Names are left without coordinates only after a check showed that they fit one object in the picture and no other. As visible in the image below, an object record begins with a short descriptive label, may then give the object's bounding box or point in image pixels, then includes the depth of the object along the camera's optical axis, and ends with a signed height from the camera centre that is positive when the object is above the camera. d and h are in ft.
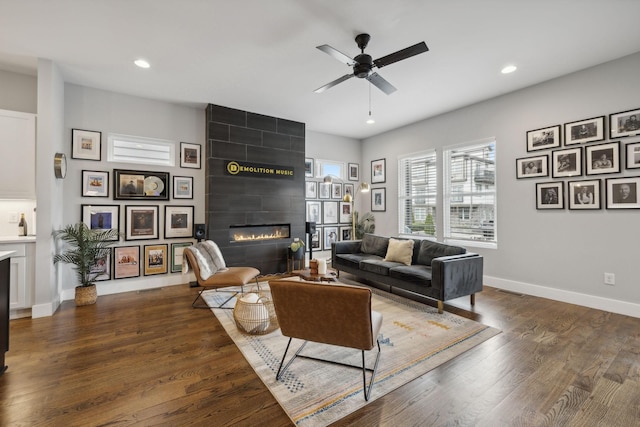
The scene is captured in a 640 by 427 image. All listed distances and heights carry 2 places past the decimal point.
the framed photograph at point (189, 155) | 15.78 +3.47
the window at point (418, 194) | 18.34 +1.45
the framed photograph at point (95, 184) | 13.44 +1.58
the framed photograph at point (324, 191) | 21.24 +1.87
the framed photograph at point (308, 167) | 20.51 +3.57
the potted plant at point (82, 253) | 12.03 -1.69
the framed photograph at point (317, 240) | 21.17 -1.93
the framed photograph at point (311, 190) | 20.63 +1.90
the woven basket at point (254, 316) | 9.15 -3.37
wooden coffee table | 11.13 -2.56
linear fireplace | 16.60 -1.08
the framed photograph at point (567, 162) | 12.01 +2.33
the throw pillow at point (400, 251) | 13.96 -1.89
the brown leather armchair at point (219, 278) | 11.50 -2.69
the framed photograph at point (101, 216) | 13.48 -0.03
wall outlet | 11.15 -2.62
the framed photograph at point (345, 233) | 22.55 -1.49
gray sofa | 10.84 -2.45
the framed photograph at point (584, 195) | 11.53 +0.85
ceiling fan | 8.02 +4.86
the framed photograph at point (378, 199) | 21.49 +1.23
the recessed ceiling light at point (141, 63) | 11.12 +6.24
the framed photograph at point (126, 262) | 14.05 -2.39
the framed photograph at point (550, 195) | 12.55 +0.90
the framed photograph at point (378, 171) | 21.43 +3.48
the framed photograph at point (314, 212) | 20.80 +0.23
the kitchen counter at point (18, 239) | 10.35 -0.90
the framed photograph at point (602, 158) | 11.02 +2.32
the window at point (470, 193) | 15.31 +1.30
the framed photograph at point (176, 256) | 15.38 -2.29
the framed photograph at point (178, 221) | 15.28 -0.33
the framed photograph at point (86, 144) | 13.23 +3.48
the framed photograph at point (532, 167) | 13.00 +2.32
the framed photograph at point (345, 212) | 22.56 +0.24
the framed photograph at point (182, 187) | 15.52 +1.61
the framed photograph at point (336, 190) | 21.90 +1.98
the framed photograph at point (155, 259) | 14.75 -2.39
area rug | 5.93 -3.98
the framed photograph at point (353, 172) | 22.81 +3.61
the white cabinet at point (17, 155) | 11.08 +2.47
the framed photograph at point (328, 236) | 21.72 -1.71
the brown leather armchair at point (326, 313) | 5.83 -2.21
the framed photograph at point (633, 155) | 10.55 +2.27
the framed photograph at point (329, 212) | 21.62 +0.19
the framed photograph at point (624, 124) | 10.59 +3.55
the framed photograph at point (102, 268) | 13.52 -2.63
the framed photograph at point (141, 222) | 14.35 -0.36
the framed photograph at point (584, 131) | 11.41 +3.57
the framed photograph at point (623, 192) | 10.61 +0.86
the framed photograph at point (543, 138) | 12.62 +3.60
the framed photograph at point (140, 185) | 14.15 +1.62
